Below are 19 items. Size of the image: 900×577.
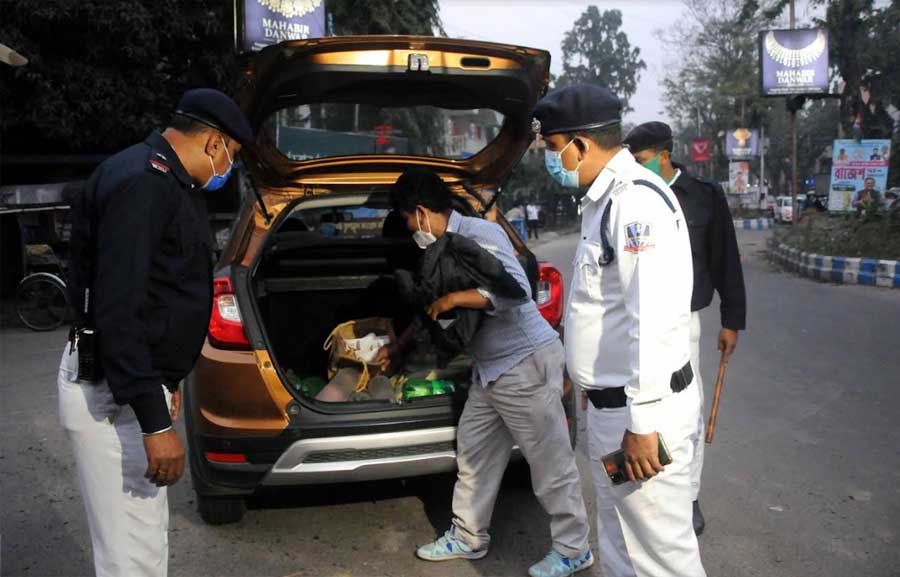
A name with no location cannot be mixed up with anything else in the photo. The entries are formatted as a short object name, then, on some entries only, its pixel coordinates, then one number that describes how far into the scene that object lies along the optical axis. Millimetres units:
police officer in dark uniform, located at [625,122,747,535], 3732
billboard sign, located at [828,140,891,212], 19938
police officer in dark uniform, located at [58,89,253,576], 2072
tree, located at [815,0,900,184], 27812
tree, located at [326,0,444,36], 18766
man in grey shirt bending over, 3311
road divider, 12211
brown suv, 3457
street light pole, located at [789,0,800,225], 17766
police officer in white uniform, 2131
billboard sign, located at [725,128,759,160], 45656
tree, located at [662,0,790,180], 47938
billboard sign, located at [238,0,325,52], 12625
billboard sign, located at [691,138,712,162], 49719
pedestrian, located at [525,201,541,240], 32031
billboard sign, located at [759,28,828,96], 21375
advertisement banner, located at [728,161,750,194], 45656
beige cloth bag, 4305
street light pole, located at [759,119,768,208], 50875
